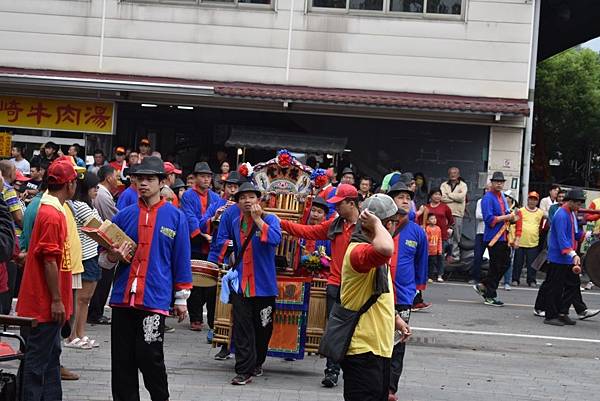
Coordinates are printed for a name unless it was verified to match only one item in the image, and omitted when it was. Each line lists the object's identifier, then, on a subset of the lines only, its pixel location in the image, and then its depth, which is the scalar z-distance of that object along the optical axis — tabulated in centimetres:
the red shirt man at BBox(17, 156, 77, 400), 757
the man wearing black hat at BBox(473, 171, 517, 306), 1650
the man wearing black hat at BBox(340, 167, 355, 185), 1641
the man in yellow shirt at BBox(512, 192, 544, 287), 1997
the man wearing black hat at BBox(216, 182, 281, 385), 982
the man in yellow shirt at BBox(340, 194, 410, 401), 716
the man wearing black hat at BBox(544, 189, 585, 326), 1480
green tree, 3556
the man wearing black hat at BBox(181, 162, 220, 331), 1289
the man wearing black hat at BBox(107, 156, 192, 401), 799
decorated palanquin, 1054
